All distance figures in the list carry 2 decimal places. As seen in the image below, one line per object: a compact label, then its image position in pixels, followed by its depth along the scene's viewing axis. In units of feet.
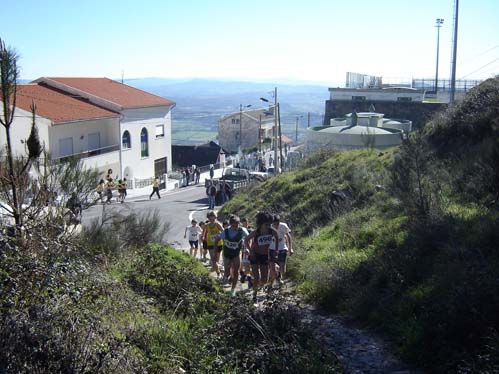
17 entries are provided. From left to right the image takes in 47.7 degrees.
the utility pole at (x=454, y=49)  99.06
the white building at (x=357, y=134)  85.56
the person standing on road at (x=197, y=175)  132.34
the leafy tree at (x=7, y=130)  23.93
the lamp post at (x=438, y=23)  182.33
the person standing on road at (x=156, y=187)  98.06
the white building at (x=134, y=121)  136.36
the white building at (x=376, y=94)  159.94
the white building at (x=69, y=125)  107.24
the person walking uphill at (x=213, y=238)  36.73
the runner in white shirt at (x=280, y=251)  31.40
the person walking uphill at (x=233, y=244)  31.27
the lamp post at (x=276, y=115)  115.15
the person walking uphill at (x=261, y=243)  29.96
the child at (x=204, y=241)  39.21
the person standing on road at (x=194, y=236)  44.86
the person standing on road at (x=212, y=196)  81.92
